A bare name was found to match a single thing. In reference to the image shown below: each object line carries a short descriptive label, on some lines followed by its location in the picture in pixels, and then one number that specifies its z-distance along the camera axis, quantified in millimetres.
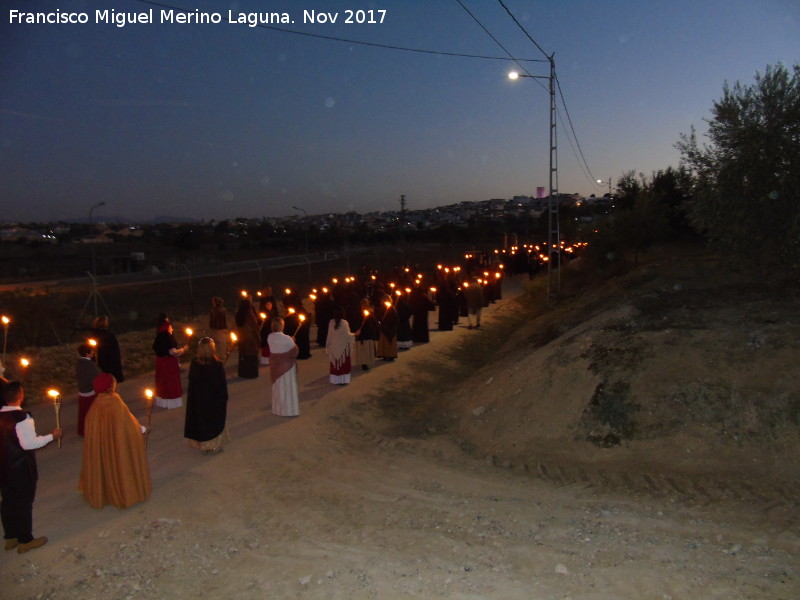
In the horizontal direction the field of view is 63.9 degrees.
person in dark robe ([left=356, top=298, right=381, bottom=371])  13852
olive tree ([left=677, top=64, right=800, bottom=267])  13133
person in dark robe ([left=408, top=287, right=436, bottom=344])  17203
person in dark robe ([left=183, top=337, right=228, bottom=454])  8258
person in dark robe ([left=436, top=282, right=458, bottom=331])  19453
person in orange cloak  6730
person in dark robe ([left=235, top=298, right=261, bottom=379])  12734
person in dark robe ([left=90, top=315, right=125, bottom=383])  10734
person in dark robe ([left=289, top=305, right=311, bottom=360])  14945
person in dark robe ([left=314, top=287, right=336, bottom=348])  15710
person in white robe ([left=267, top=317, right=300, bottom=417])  10032
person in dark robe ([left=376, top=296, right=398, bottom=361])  14477
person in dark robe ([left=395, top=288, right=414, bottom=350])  16484
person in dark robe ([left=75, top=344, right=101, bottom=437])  8859
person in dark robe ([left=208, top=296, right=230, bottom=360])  12594
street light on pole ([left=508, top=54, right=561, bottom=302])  19531
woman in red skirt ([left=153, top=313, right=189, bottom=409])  10578
